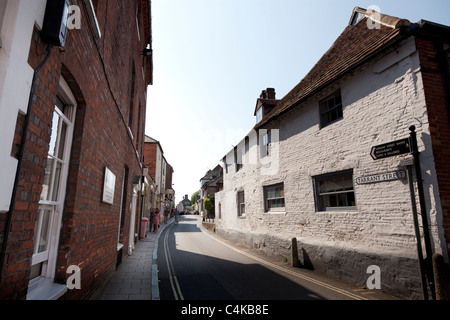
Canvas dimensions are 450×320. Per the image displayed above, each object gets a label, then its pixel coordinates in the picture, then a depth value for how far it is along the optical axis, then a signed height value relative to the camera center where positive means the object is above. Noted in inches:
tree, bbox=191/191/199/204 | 4164.1 +230.0
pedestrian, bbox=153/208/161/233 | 773.3 -28.0
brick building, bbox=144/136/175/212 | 1191.6 +251.4
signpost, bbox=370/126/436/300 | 187.5 +25.2
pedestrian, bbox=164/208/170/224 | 1469.7 -24.8
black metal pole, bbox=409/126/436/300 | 186.4 -0.3
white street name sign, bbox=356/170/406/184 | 218.4 +31.7
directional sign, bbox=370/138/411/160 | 210.4 +53.8
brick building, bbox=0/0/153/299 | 71.7 +28.0
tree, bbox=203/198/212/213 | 1482.8 +40.8
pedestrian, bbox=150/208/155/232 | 838.5 -21.1
